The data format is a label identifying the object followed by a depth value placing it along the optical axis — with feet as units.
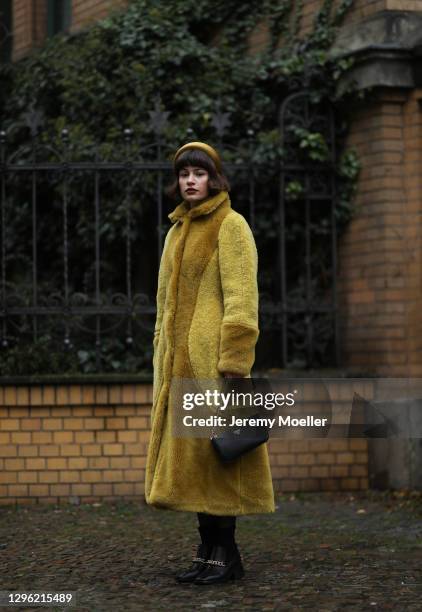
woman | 15.37
